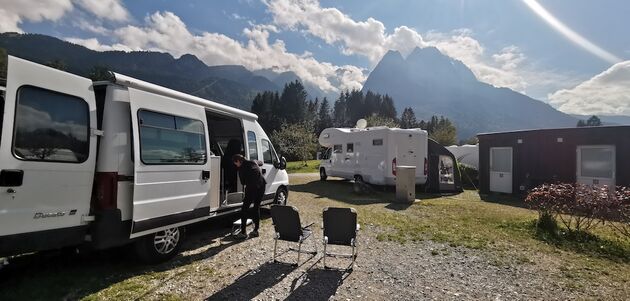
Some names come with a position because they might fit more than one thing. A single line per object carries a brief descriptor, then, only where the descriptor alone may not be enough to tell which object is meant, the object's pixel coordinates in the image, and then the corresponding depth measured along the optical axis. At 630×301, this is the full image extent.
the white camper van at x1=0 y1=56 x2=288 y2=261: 3.53
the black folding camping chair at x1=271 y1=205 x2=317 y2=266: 5.27
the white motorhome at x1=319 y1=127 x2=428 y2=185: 13.98
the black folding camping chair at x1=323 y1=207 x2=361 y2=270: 5.09
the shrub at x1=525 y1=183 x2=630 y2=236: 6.69
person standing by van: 6.64
